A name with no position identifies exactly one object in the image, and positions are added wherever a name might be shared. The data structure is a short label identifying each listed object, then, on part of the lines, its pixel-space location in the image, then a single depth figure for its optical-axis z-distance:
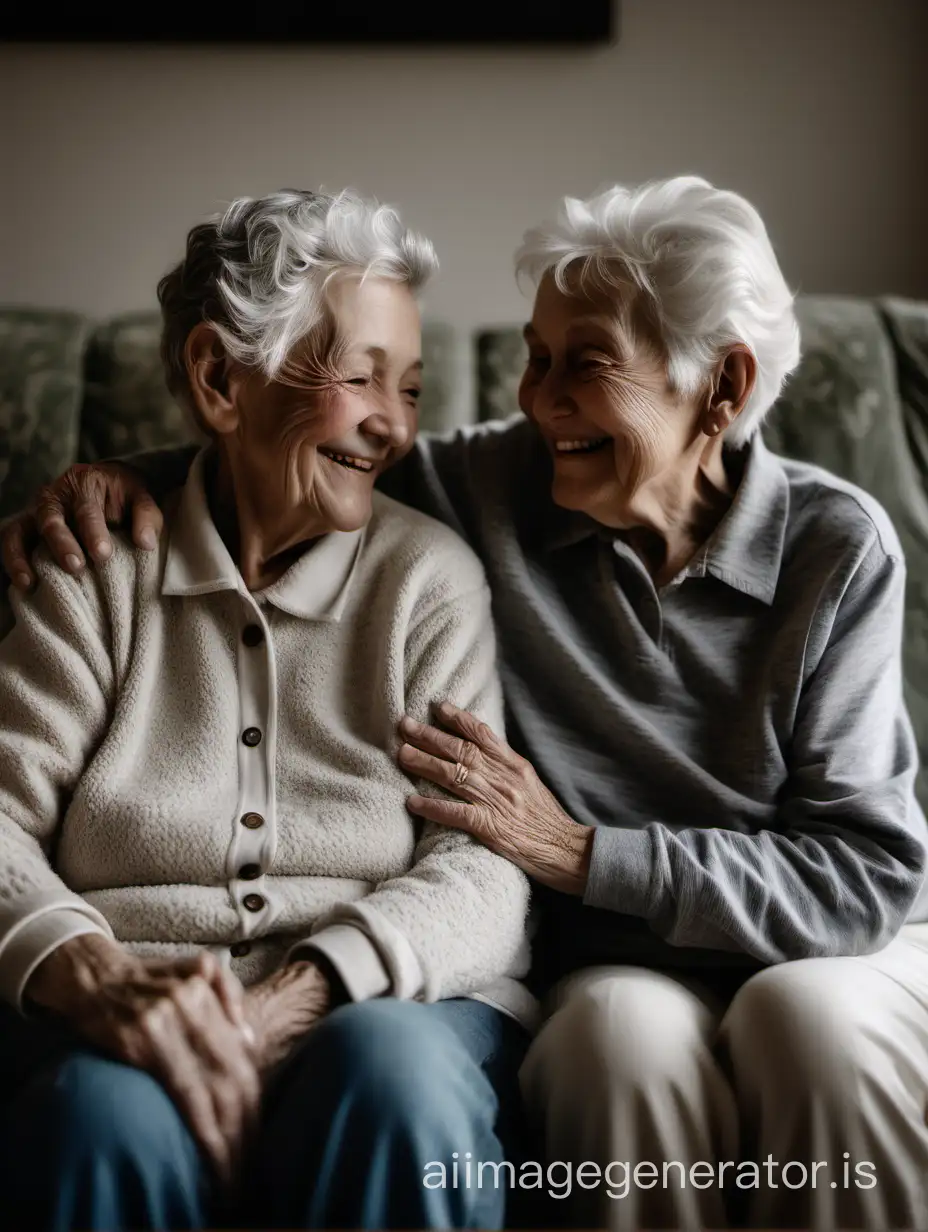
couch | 1.76
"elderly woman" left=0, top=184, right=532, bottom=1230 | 1.08
